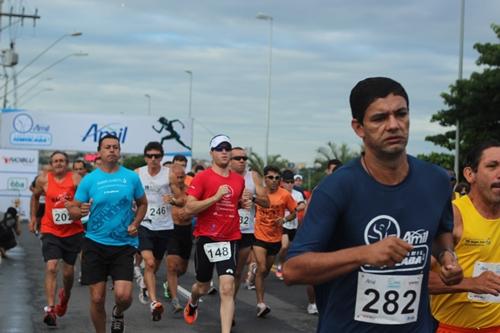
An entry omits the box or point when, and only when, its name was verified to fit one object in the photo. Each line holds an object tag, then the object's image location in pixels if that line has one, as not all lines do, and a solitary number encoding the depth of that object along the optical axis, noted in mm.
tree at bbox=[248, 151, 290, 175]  53616
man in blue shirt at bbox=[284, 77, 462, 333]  3654
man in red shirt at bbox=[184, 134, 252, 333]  9984
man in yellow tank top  5258
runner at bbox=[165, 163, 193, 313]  12469
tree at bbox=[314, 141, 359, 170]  52750
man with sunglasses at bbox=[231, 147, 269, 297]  11570
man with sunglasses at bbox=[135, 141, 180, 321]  12453
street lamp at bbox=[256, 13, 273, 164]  43494
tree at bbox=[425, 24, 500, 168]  30391
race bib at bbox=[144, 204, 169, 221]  12727
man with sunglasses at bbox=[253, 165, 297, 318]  12617
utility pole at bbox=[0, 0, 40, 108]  43406
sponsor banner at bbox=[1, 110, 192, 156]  31734
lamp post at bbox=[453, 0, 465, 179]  32688
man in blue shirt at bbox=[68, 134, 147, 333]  9039
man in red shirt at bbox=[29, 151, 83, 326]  11102
